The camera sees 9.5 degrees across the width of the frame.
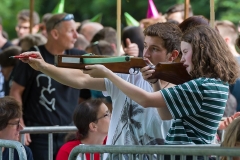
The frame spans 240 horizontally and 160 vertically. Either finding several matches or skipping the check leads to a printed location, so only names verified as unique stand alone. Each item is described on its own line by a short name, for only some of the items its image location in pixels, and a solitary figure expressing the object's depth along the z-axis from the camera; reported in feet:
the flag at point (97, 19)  80.07
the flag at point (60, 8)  66.31
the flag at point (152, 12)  65.72
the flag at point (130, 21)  70.02
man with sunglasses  48.81
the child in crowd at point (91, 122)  38.59
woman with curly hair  28.49
